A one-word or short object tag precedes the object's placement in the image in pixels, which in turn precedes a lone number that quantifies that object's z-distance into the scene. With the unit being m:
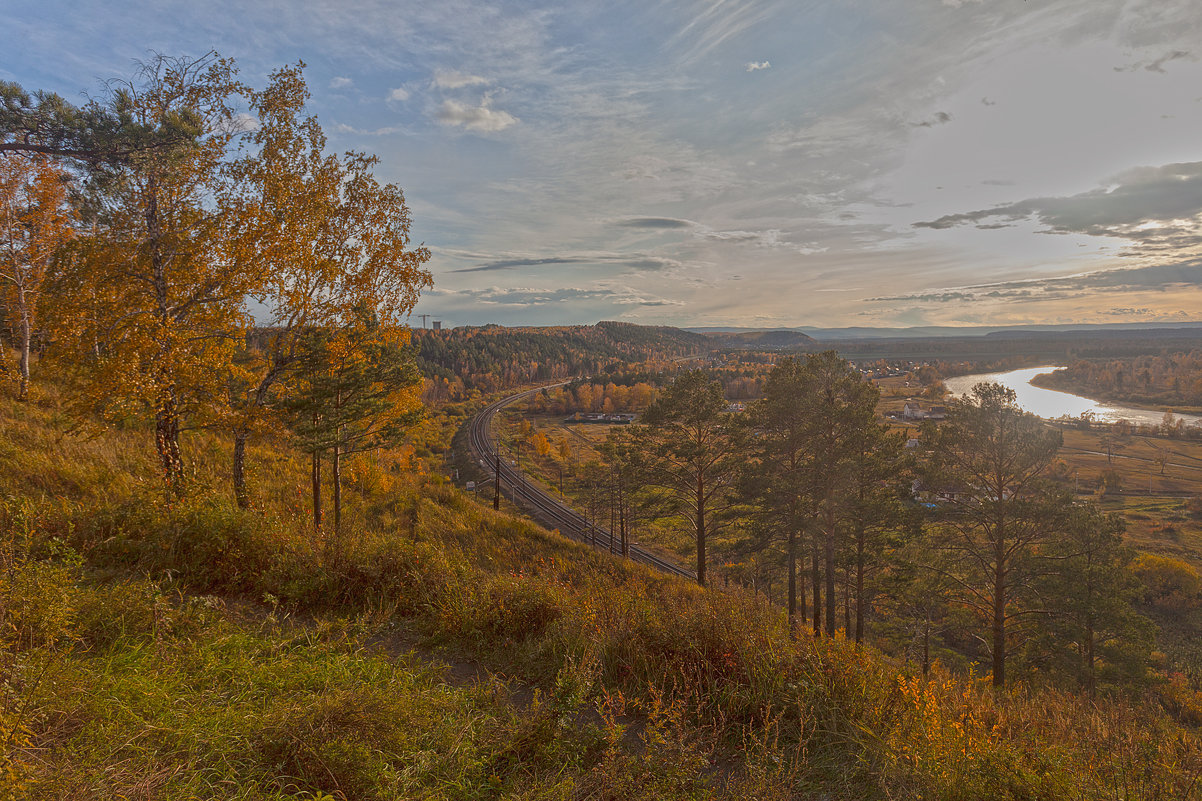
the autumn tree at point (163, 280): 7.61
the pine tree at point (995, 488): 13.53
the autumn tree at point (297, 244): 8.85
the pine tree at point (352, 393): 10.44
